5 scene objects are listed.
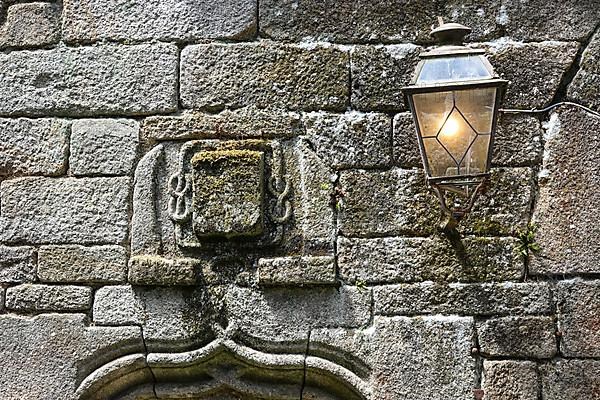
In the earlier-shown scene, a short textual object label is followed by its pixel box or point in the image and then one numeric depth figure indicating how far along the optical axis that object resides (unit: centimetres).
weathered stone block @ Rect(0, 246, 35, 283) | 707
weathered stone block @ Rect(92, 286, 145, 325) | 690
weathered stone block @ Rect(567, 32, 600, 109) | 694
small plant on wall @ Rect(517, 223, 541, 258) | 675
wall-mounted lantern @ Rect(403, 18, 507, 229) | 586
